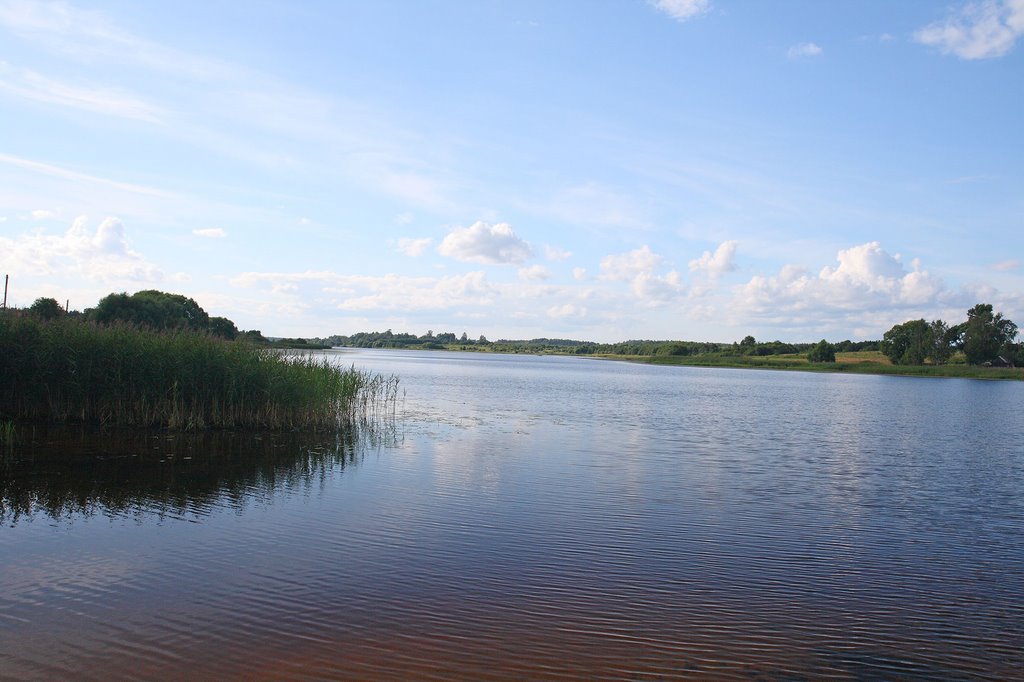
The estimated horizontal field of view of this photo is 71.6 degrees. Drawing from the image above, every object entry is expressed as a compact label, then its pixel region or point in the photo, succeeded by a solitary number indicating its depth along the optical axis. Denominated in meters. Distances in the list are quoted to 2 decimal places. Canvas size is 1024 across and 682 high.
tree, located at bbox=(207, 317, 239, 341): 58.84
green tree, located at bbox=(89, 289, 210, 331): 42.84
